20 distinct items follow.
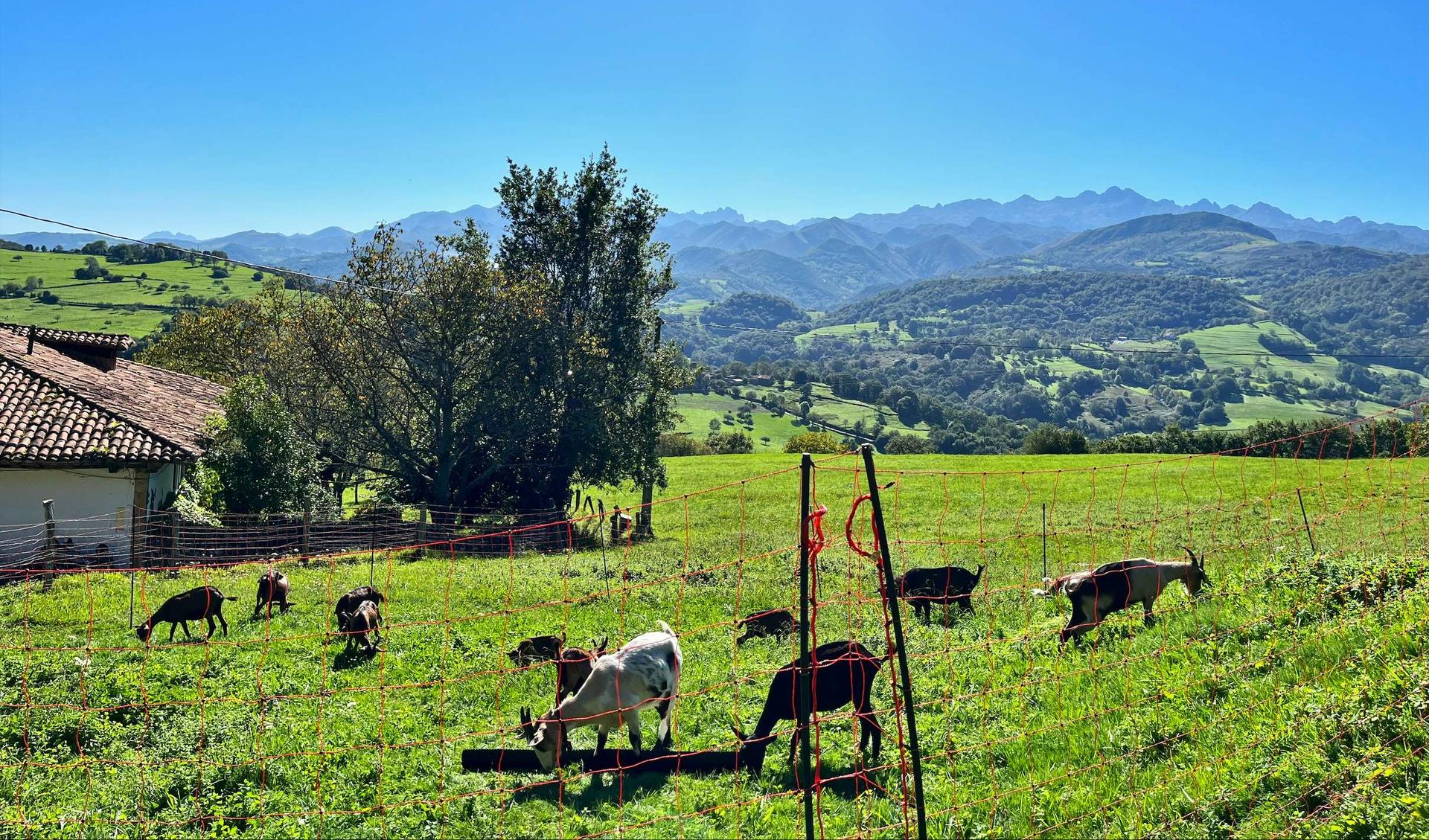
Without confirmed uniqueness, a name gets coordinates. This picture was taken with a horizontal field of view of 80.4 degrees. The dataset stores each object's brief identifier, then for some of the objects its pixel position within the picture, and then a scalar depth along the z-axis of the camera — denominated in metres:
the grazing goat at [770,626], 12.45
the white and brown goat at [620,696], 8.29
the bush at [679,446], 78.00
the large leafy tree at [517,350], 33.12
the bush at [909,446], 90.19
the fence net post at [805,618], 5.29
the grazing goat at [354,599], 13.64
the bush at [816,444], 68.05
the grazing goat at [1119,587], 10.69
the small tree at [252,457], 26.41
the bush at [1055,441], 58.03
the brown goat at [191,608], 12.75
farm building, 22.89
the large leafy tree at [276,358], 35.44
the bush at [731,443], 84.75
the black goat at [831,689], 7.92
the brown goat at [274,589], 14.33
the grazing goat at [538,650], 10.80
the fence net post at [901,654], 5.11
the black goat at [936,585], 13.96
